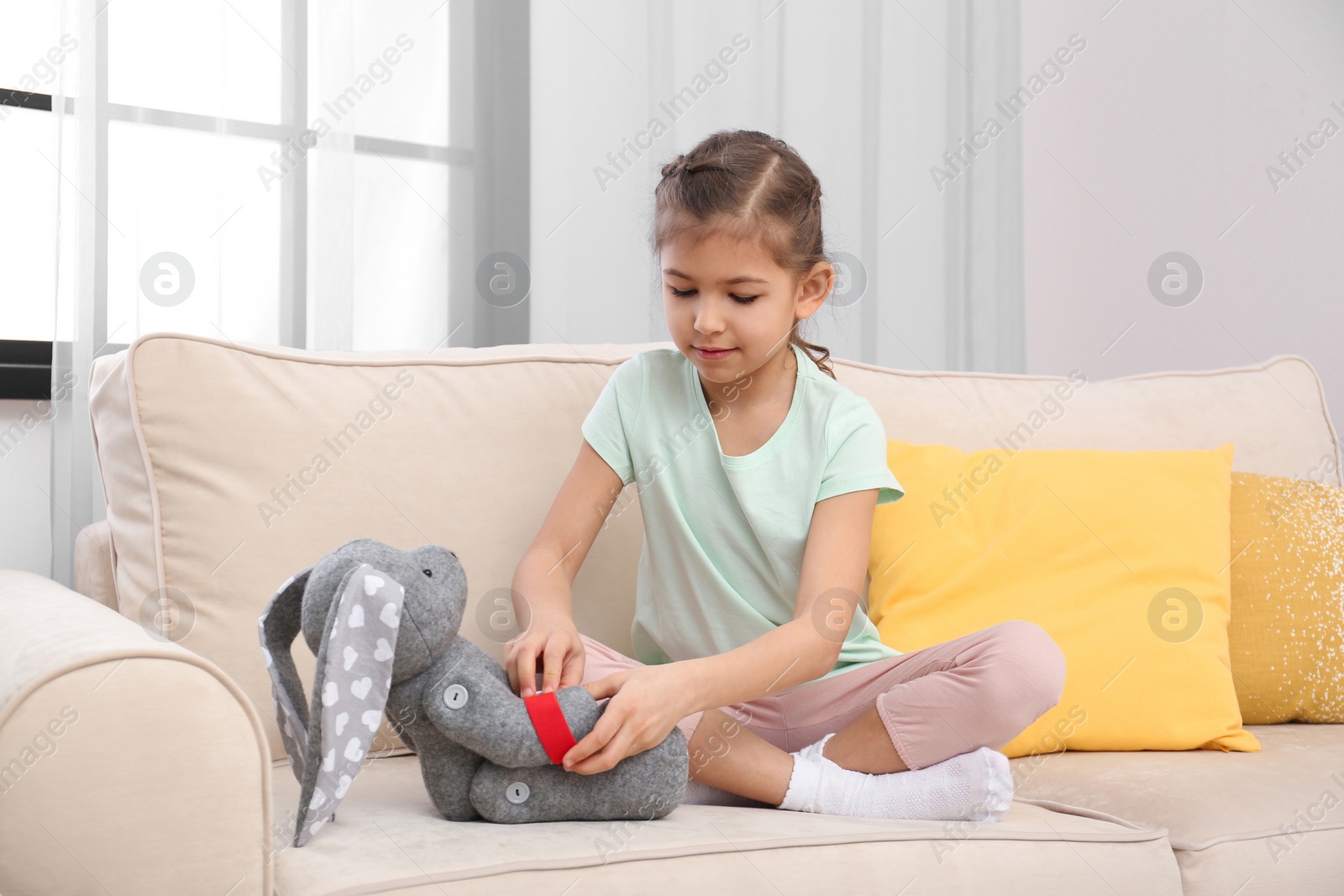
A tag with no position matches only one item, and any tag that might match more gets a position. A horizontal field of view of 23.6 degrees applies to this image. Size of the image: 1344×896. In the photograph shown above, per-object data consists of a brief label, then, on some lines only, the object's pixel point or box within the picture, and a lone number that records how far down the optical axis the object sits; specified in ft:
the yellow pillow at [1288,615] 10.45
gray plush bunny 8.85
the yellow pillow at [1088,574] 10.14
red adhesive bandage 9.00
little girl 9.43
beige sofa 8.50
